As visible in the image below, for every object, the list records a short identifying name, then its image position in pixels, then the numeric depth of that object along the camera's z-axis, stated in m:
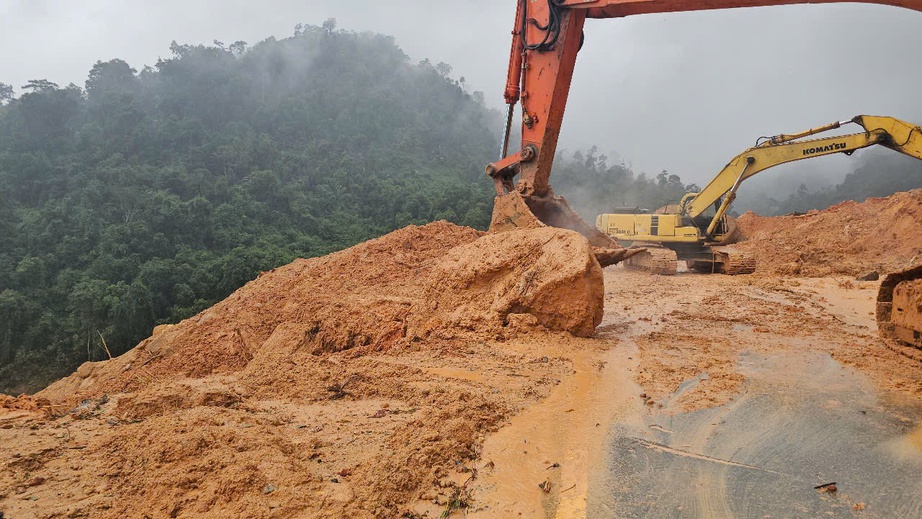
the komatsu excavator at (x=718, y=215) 12.64
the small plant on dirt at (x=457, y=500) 2.35
